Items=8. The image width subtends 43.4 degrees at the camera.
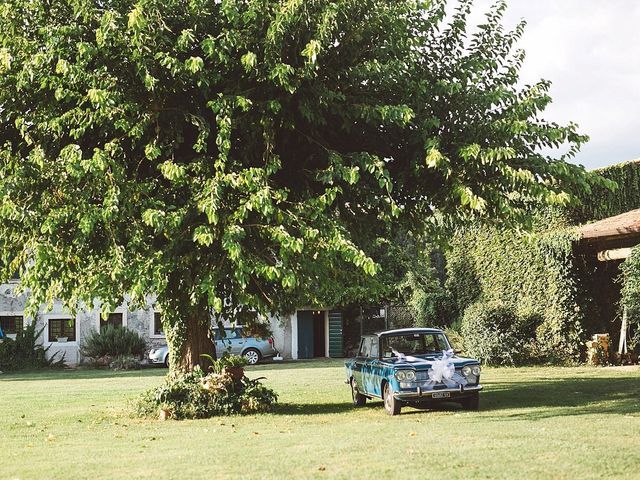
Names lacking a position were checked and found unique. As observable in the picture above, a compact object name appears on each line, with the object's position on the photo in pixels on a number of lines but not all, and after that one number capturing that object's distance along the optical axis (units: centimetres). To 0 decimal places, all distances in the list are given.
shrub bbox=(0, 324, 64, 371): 3531
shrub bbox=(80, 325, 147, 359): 3603
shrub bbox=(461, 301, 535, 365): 2595
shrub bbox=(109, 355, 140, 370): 3450
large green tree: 1253
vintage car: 1455
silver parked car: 3509
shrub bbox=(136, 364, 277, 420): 1528
